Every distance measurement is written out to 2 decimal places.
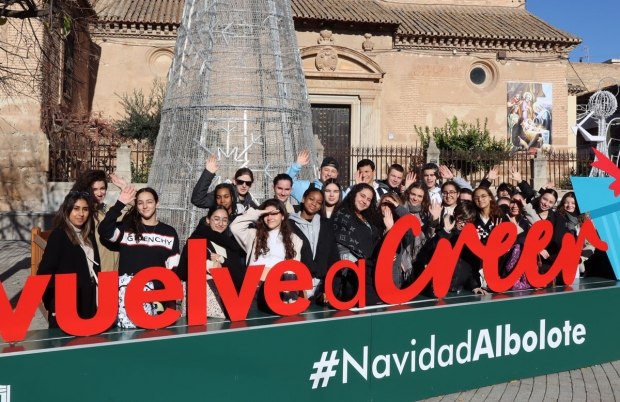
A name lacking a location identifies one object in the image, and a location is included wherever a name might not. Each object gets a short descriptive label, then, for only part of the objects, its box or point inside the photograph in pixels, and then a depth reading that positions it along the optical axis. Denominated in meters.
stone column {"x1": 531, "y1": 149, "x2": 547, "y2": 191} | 21.12
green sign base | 4.21
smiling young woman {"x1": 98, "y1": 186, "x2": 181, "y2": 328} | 5.14
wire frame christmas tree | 8.41
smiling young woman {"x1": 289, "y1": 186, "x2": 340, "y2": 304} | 5.71
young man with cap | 7.41
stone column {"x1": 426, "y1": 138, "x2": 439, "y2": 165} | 20.45
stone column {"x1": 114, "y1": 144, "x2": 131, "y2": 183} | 17.22
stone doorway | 25.69
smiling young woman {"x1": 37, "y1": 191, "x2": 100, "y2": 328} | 4.93
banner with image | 26.25
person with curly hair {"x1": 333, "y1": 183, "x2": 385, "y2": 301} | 5.78
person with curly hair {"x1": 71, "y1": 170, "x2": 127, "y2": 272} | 5.55
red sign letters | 4.28
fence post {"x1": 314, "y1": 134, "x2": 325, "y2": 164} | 18.19
